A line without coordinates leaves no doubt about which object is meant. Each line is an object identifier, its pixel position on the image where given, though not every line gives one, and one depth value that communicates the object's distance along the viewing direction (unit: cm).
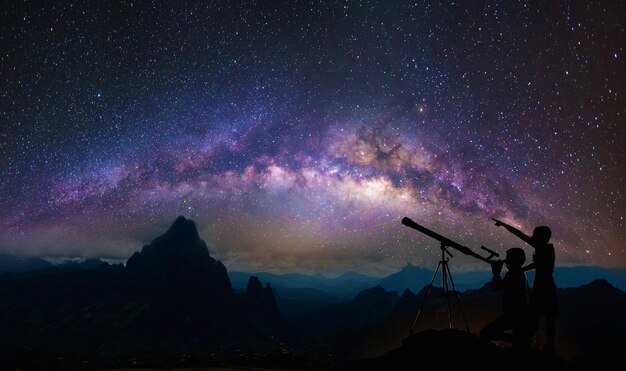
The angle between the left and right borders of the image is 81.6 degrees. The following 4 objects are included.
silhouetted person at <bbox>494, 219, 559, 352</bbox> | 780
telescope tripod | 1016
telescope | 904
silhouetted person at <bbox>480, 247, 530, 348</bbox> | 771
